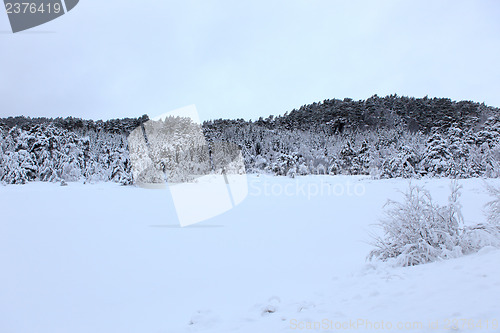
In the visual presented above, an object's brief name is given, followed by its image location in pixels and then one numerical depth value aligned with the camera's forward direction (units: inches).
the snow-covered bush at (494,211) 182.2
